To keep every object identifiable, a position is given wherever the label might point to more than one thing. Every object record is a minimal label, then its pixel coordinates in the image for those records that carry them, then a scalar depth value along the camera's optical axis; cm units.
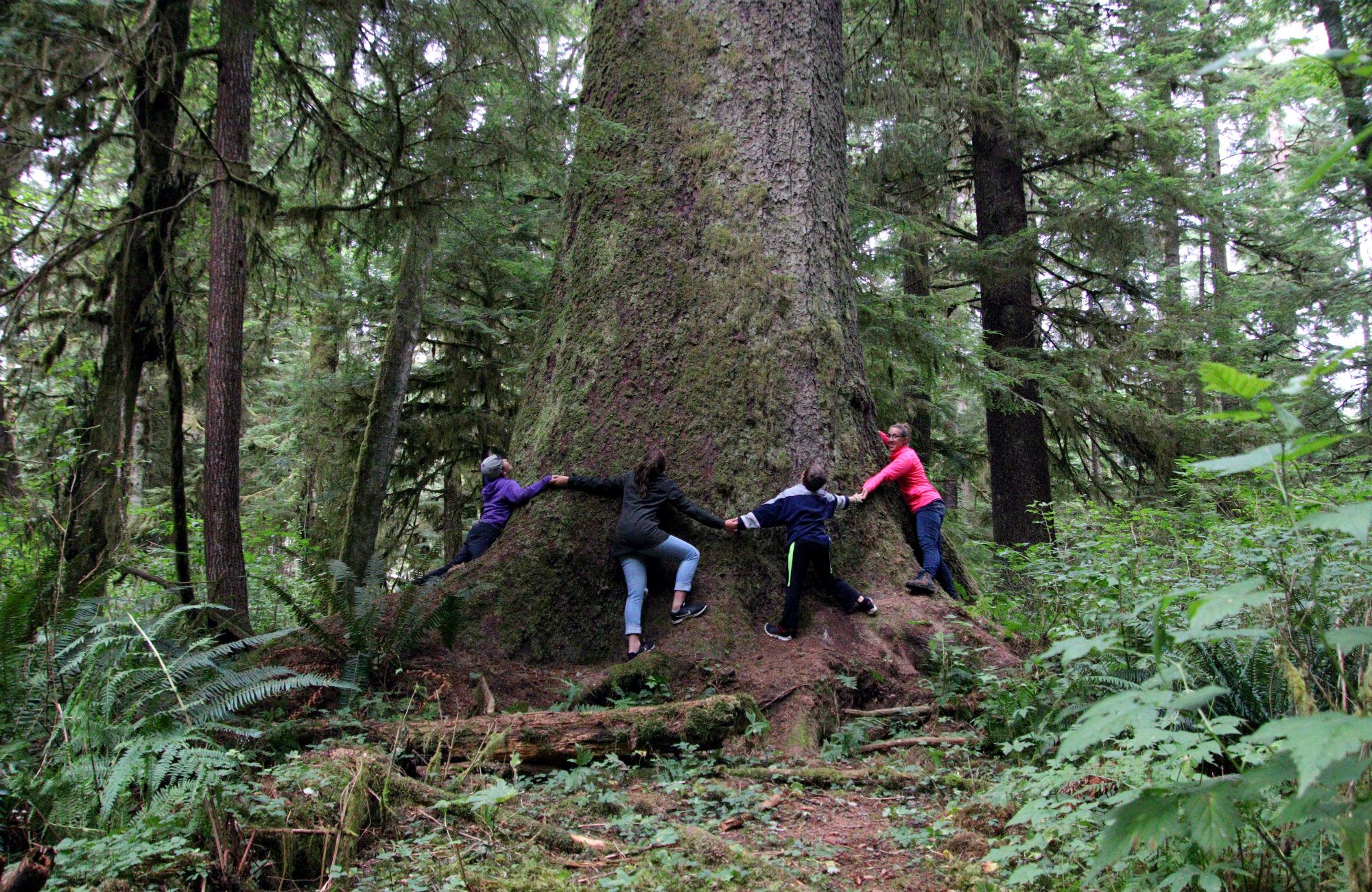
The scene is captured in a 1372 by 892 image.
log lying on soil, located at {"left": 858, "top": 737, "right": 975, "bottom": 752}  459
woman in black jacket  581
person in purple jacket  713
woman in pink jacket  658
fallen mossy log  410
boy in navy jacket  574
